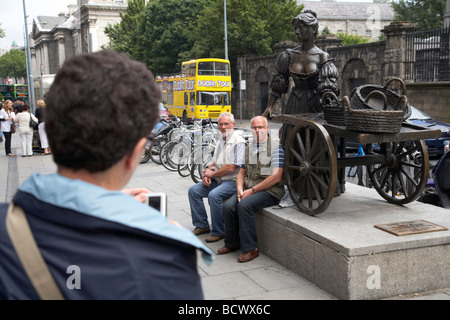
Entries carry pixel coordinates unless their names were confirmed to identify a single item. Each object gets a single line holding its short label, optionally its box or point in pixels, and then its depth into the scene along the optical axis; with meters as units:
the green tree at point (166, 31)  43.16
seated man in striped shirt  5.54
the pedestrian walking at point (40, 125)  16.35
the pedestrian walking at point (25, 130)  16.19
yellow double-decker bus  31.69
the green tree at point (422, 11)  42.16
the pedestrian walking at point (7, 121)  17.34
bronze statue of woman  6.09
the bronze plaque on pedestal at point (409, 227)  4.59
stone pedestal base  4.26
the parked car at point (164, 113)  21.65
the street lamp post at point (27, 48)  36.98
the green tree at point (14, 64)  114.31
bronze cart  4.91
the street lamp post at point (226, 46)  32.82
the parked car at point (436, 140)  13.75
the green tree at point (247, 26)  35.66
